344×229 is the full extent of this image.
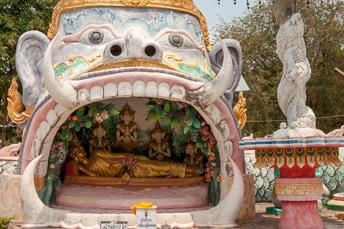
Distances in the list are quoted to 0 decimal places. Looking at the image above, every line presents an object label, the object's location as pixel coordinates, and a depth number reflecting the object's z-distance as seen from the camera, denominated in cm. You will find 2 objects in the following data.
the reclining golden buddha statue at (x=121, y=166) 942
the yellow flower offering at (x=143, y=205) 685
